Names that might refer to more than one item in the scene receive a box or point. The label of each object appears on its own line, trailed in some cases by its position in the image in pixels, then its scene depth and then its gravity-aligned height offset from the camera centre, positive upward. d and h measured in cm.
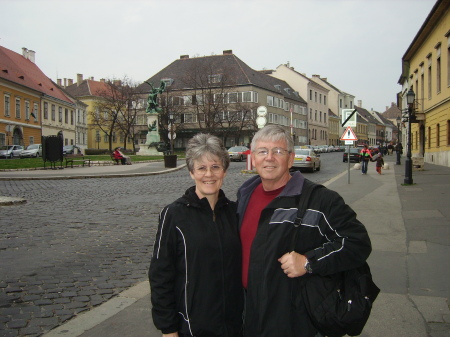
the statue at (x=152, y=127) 4941 +274
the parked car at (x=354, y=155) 4162 -44
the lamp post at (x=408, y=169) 1752 -72
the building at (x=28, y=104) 5294 +658
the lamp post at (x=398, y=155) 3501 -36
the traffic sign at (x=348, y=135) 2011 +70
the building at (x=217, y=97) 6769 +878
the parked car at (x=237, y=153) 4203 -13
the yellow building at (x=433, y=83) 2791 +485
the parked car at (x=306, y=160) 2675 -52
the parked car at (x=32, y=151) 4606 +23
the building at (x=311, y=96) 9662 +1190
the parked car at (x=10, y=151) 4437 +25
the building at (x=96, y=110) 7106 +712
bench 3051 -66
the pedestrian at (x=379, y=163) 2440 -67
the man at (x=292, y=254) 247 -56
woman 263 -70
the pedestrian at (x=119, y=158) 3462 -41
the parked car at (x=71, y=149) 5409 +48
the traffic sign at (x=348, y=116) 1859 +141
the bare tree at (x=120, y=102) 7031 +784
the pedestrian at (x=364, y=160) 2470 -51
